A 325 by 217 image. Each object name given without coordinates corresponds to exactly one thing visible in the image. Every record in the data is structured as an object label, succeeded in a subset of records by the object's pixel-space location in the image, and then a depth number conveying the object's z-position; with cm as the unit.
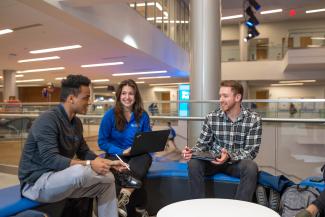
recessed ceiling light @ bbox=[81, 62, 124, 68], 1344
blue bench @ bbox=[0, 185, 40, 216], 195
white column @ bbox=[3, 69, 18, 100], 1570
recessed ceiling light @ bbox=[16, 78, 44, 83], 2062
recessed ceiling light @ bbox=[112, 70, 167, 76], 1634
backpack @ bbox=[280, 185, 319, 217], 229
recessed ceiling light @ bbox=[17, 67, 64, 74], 1469
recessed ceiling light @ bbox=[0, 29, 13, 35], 795
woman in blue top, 284
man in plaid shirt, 253
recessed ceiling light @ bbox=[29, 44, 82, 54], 996
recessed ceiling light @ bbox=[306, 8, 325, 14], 1707
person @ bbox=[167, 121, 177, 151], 424
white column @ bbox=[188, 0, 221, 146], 545
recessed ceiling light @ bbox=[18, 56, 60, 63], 1169
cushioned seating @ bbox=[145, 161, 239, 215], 296
